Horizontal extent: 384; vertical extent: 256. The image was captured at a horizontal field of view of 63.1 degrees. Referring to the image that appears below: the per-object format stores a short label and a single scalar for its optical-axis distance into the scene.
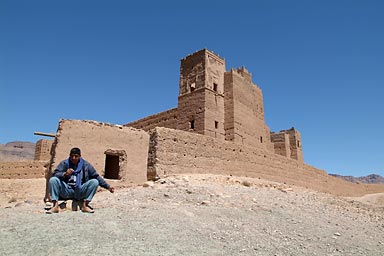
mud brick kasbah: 13.05
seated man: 6.57
